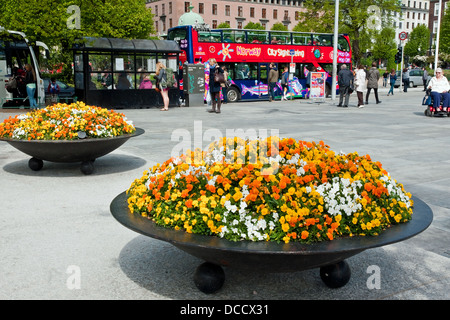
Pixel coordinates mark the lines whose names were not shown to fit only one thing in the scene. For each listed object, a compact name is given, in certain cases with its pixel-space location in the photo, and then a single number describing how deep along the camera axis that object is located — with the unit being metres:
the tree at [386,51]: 91.18
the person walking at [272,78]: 26.60
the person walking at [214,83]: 19.14
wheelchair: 17.59
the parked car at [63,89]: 27.19
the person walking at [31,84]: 19.62
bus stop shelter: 20.81
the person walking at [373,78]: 24.24
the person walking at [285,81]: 27.66
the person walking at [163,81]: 20.32
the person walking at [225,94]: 25.70
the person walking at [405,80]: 38.26
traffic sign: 32.86
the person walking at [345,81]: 21.92
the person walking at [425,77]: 32.30
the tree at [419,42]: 123.69
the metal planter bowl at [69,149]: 7.39
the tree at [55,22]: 20.39
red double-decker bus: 24.84
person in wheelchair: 17.34
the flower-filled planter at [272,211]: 3.20
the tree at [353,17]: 48.09
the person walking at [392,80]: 33.51
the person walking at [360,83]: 22.19
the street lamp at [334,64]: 27.20
